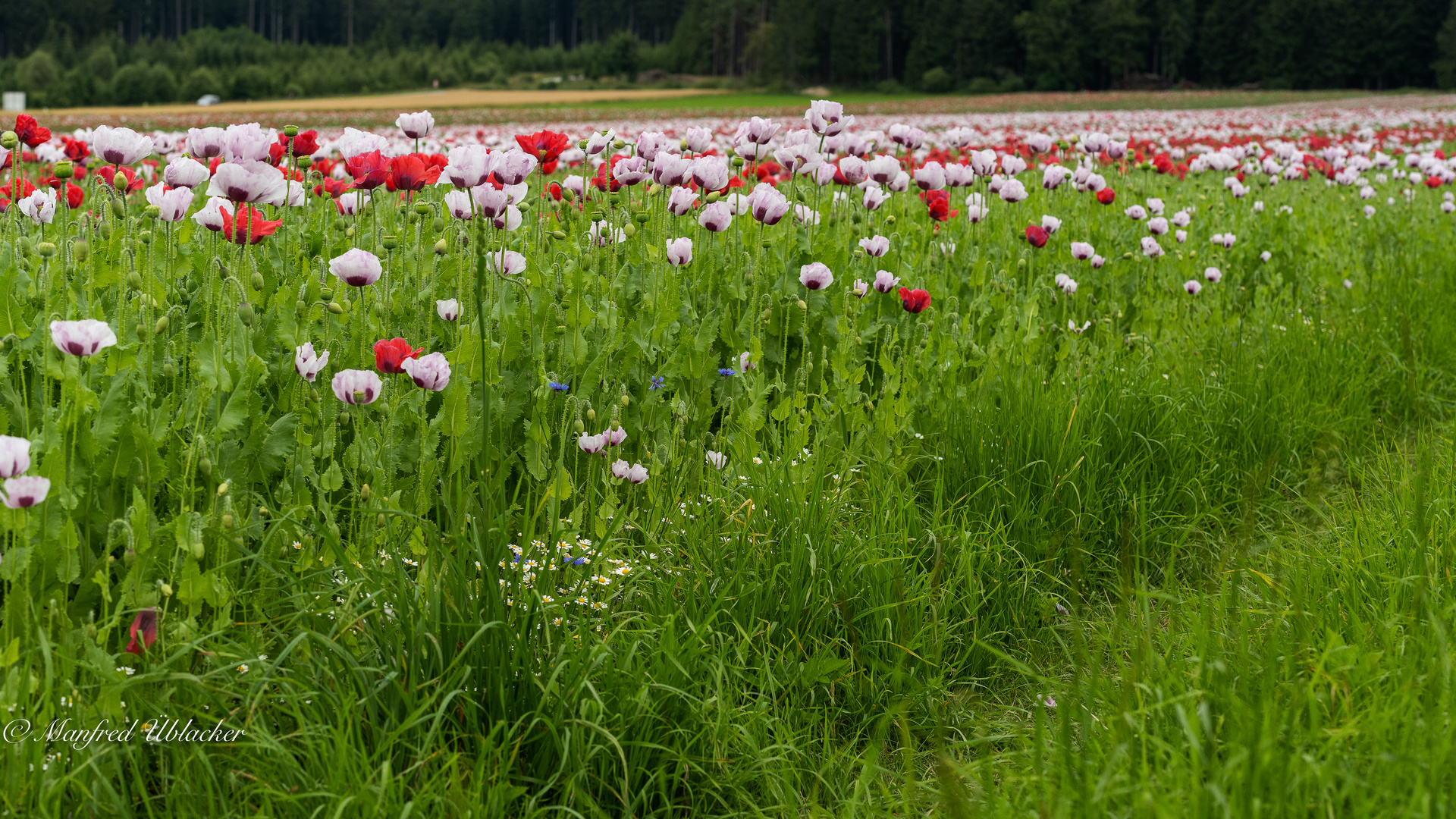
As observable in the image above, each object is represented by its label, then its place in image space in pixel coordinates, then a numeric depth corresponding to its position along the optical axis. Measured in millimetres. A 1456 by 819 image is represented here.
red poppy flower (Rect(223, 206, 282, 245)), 2525
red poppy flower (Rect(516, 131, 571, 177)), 3383
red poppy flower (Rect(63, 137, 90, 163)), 4145
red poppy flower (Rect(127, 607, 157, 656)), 1881
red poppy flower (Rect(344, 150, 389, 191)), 2930
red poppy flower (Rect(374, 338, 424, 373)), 2312
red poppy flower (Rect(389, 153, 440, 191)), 2953
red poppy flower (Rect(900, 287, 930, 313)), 3791
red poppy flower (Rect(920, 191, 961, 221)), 4512
